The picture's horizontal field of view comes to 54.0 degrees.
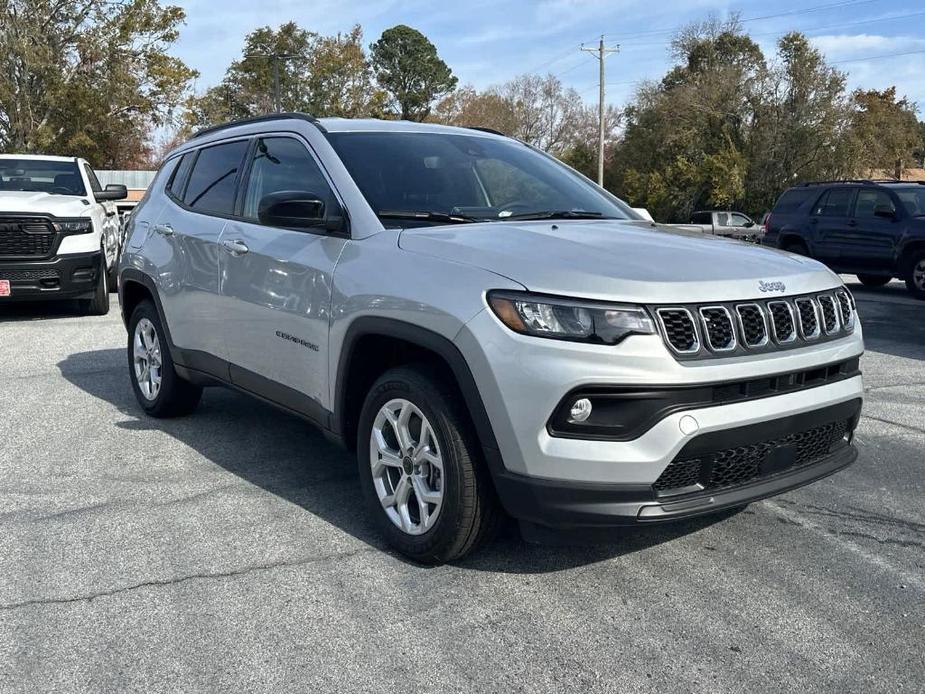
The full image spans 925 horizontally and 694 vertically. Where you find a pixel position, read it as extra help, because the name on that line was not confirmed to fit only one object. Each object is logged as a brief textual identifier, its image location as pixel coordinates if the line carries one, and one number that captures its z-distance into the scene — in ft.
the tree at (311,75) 179.63
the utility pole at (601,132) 139.13
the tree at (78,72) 116.57
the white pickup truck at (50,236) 32.53
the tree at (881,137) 120.88
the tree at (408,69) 223.51
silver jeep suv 9.97
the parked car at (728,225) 87.86
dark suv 45.83
